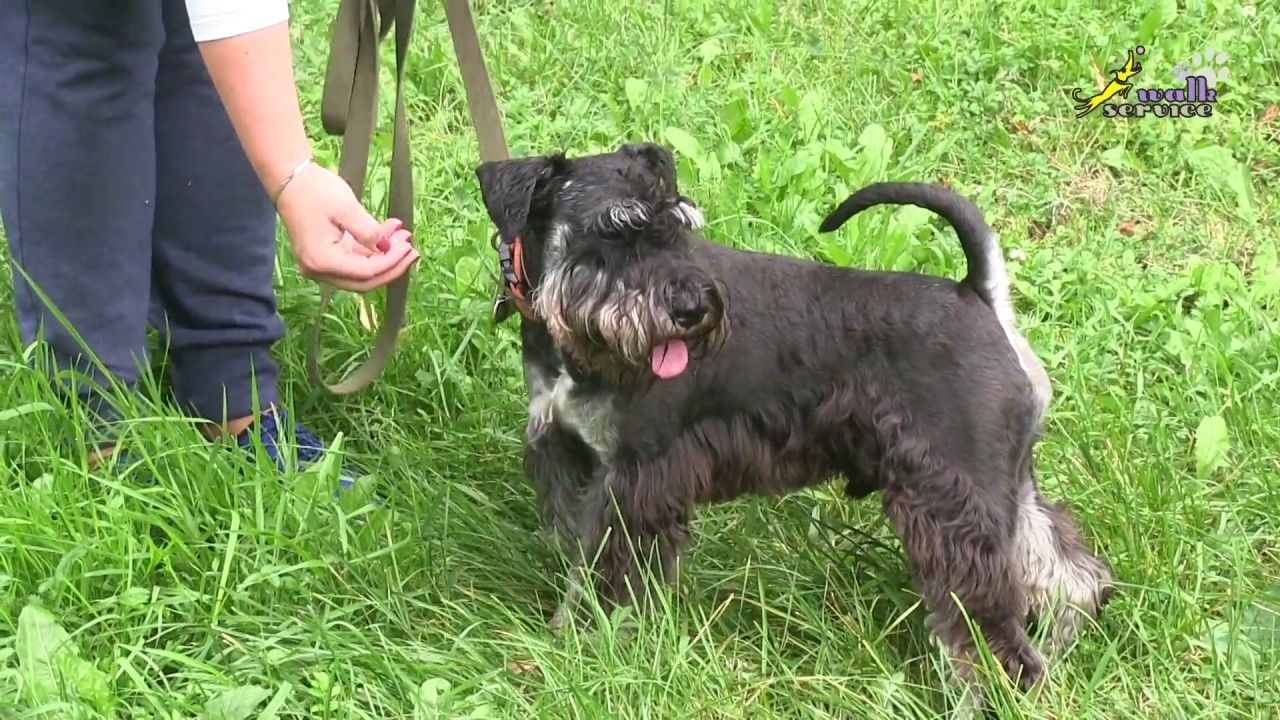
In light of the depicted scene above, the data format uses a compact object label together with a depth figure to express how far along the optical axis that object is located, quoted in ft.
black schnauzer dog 8.14
